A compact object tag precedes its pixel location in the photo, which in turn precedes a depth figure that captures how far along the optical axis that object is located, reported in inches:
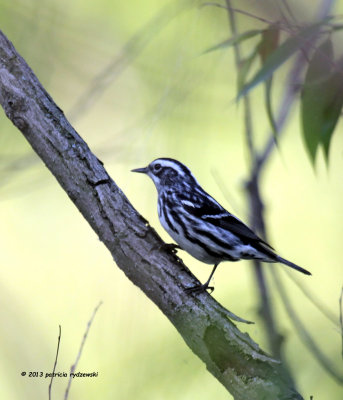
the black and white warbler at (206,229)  335.3
